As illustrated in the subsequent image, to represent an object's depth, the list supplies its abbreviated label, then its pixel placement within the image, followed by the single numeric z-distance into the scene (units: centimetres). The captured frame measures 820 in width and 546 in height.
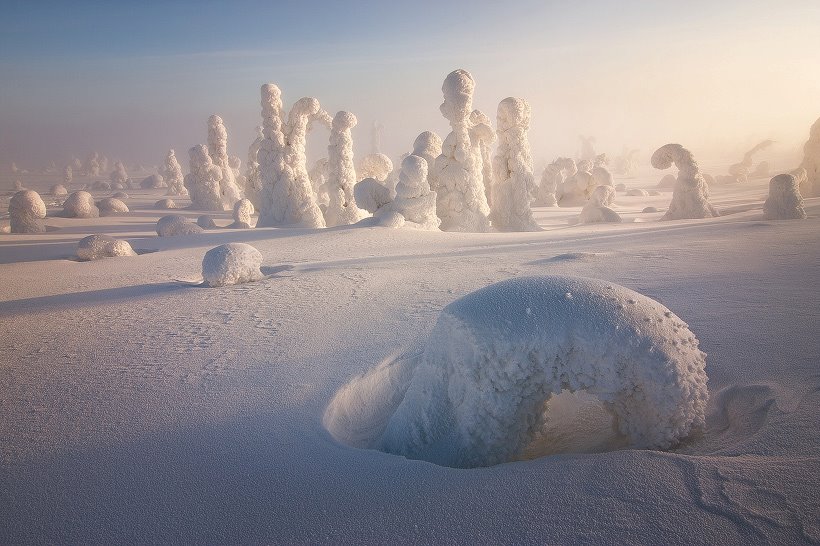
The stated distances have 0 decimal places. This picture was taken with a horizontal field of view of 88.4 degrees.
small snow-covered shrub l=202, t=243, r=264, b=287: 543
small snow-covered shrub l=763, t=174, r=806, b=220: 812
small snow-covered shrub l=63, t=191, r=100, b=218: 1566
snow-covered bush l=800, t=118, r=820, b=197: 1414
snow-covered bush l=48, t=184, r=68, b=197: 2581
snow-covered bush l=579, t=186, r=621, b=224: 1318
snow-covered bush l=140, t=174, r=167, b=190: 3422
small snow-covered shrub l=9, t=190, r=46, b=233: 1198
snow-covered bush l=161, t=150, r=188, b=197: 2723
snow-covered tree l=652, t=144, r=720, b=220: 1208
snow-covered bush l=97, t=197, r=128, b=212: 1719
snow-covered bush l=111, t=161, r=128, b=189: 3742
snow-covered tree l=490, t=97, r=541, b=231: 1338
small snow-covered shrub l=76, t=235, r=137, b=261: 809
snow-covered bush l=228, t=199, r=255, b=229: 1432
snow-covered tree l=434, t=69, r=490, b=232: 1219
